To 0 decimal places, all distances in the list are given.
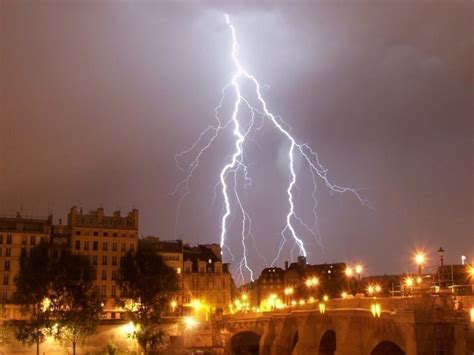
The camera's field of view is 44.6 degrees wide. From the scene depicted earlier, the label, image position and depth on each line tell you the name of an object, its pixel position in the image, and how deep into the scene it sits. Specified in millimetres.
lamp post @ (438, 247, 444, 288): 36419
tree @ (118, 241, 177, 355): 70000
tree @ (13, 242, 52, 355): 66688
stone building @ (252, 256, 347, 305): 136750
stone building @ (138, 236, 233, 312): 106938
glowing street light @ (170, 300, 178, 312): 95212
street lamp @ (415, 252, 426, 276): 38281
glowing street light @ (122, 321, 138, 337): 73925
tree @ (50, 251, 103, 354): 68250
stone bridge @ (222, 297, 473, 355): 34312
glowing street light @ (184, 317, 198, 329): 81544
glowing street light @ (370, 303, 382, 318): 39656
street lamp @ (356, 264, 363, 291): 53175
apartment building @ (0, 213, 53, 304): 88375
